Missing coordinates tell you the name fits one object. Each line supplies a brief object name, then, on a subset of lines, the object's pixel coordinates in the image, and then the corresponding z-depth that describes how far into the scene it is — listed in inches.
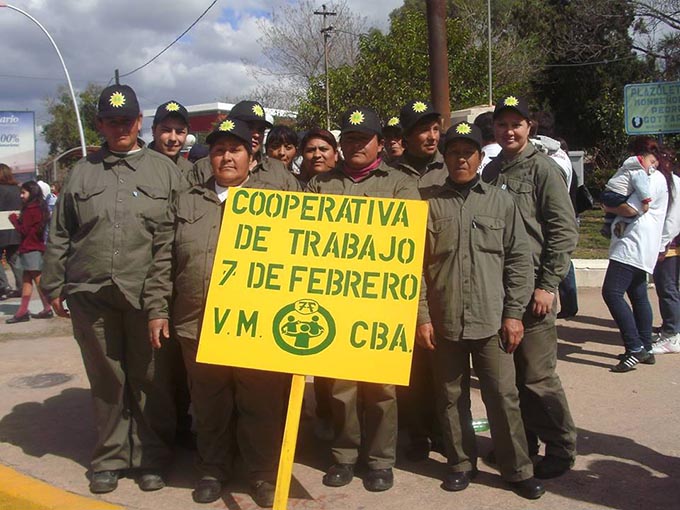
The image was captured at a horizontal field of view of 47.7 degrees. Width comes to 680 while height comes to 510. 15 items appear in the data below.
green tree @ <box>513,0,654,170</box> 953.5
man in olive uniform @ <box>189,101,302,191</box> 172.4
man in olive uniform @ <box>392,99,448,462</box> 176.7
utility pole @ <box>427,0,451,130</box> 283.6
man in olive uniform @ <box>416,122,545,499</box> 148.2
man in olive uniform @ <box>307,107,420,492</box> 158.2
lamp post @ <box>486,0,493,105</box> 814.5
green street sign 347.6
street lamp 994.3
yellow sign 136.5
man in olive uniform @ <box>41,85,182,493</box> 158.9
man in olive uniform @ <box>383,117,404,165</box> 207.5
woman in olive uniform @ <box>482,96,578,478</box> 157.1
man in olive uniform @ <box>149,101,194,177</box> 198.8
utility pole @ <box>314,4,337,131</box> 1150.1
